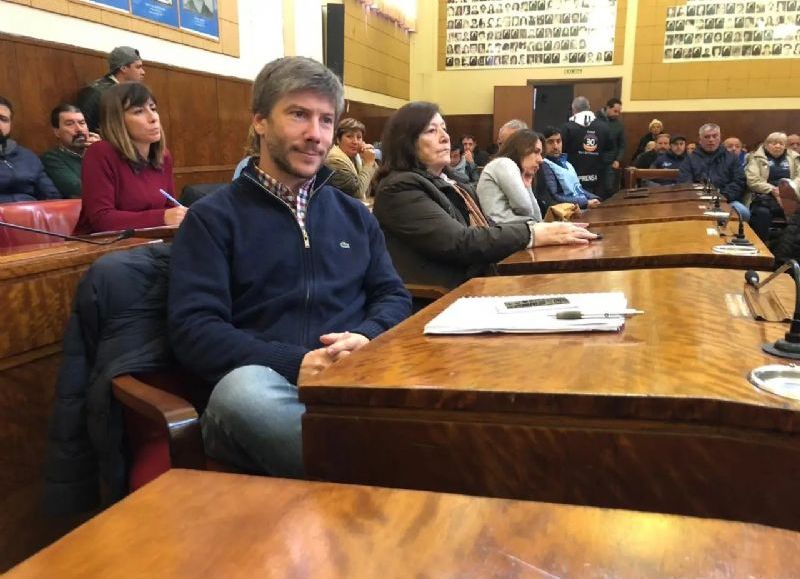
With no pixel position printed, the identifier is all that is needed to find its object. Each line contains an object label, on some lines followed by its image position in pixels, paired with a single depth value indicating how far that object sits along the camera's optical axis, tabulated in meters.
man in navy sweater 1.18
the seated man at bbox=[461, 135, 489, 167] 9.12
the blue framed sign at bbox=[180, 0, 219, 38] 5.38
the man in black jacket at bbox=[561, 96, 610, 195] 8.07
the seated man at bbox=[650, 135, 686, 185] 8.18
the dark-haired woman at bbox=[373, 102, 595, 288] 2.17
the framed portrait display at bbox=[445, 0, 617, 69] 9.71
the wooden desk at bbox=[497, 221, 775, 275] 1.73
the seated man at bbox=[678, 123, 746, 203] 6.86
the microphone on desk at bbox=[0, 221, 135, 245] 1.75
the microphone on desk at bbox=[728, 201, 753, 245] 1.91
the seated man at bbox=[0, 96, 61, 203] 3.60
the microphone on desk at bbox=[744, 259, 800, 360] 0.87
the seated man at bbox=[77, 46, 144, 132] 4.20
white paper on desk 1.04
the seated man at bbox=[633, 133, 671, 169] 8.58
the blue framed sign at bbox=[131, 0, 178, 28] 4.87
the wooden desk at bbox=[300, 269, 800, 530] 0.75
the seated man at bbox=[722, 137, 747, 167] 8.19
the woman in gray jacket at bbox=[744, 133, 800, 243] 6.50
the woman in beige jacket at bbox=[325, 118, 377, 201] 3.82
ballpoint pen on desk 1.07
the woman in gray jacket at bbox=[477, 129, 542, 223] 3.35
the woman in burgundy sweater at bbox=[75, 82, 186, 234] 2.37
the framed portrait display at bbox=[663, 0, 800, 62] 9.09
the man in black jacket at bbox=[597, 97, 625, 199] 8.59
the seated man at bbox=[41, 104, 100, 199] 3.92
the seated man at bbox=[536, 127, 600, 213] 4.85
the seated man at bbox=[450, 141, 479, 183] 7.79
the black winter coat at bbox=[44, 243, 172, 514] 1.28
